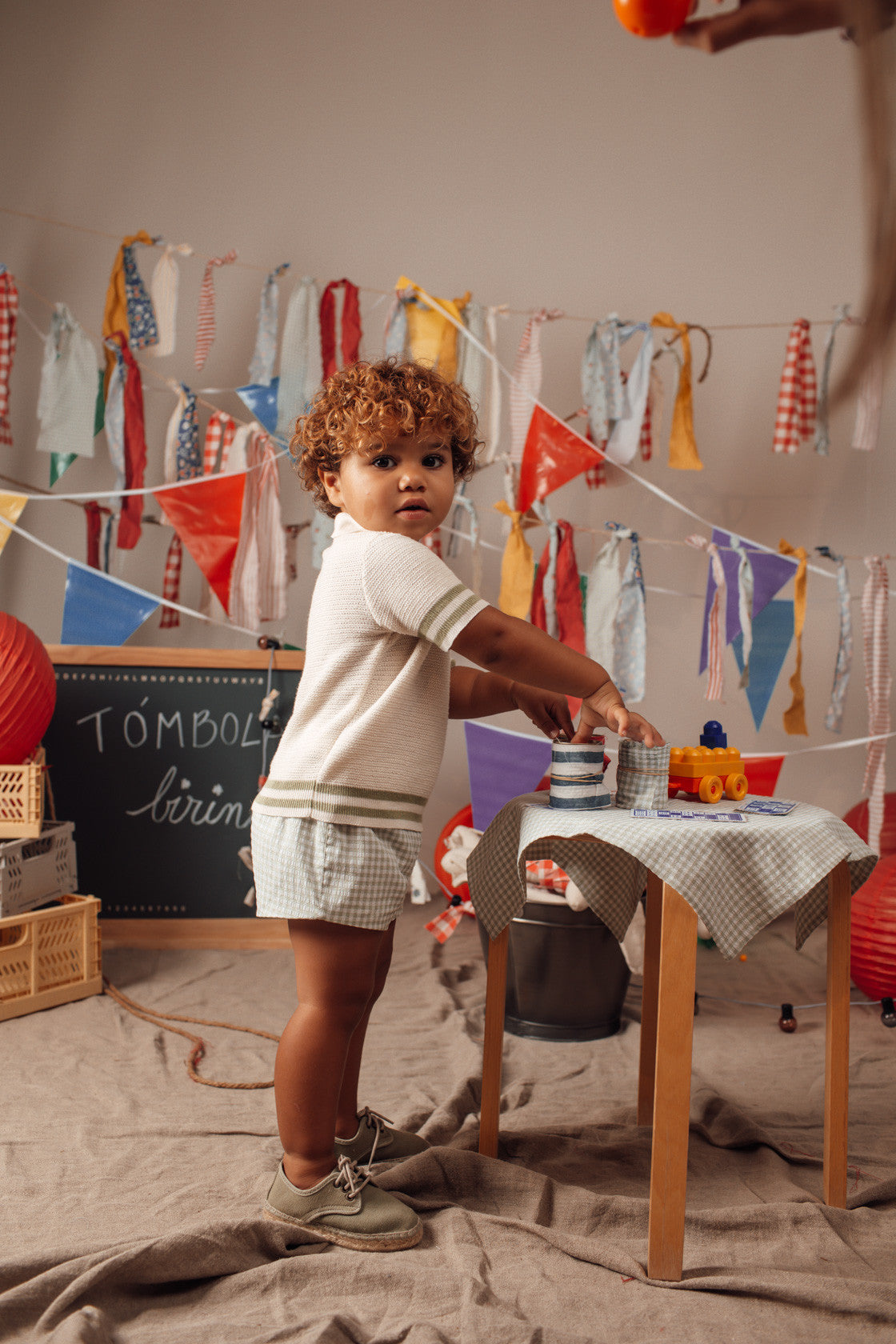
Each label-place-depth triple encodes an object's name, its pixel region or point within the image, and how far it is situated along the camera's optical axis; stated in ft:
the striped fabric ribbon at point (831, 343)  7.81
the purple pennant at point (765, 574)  8.64
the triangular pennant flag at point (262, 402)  9.31
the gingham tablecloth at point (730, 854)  4.11
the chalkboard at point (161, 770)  8.59
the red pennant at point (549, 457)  8.89
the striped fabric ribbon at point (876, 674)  8.55
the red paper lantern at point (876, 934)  7.54
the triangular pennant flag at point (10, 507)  8.28
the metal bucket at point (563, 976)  6.75
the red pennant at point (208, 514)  8.72
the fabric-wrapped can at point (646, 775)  4.64
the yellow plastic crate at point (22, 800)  7.38
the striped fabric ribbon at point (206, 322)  9.64
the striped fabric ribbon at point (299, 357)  9.32
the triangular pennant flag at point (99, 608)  8.76
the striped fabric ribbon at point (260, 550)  8.92
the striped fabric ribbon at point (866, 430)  8.50
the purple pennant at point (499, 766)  8.57
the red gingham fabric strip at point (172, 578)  9.69
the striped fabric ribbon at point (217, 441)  9.28
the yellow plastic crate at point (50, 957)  7.16
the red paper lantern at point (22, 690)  7.18
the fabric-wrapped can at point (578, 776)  4.68
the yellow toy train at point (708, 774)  4.97
